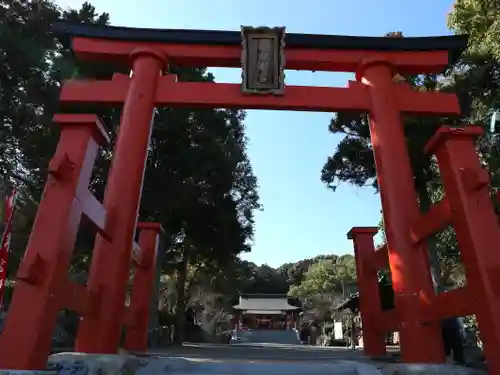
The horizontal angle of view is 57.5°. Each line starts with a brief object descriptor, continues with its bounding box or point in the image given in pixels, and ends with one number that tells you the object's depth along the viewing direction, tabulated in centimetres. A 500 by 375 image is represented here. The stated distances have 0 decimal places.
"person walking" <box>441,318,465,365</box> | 672
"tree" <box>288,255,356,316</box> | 4003
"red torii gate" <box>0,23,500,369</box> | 429
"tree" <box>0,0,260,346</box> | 1215
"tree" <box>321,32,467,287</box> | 1418
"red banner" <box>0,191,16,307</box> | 729
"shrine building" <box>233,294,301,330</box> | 4597
